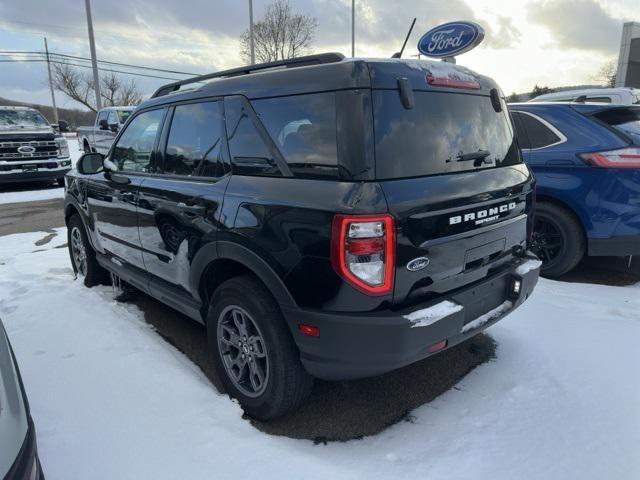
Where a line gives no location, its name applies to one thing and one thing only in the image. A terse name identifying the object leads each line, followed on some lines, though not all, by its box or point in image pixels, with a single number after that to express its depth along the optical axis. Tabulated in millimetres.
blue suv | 4246
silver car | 1374
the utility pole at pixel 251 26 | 21062
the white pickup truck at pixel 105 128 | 16031
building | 27438
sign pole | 23816
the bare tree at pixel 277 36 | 30469
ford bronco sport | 2070
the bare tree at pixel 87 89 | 50531
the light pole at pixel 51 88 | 48725
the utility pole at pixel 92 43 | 19062
